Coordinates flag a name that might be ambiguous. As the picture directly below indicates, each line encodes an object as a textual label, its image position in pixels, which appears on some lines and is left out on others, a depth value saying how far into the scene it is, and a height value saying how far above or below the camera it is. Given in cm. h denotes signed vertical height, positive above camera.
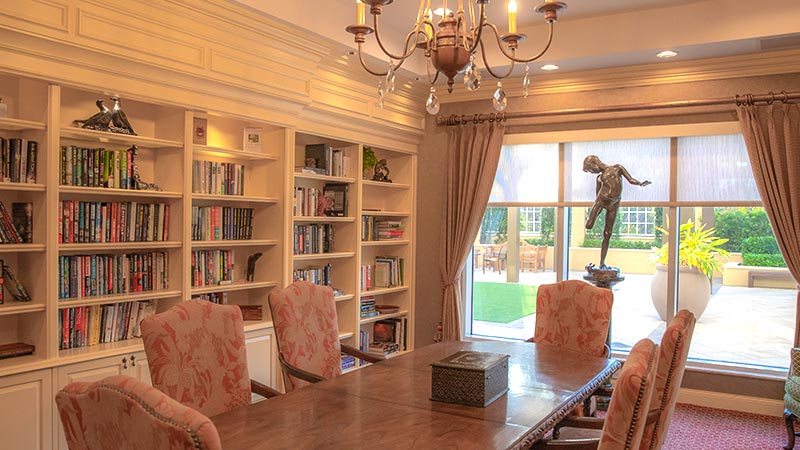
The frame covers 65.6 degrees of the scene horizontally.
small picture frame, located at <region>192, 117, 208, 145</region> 390 +60
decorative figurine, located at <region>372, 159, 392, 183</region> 566 +52
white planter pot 500 -48
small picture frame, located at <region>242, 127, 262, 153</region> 420 +59
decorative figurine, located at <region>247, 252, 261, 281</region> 430 -27
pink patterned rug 397 -136
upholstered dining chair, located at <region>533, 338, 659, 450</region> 158 -45
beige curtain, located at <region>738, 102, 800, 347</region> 445 +50
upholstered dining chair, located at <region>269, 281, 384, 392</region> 316 -57
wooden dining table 198 -68
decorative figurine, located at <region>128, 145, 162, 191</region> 347 +26
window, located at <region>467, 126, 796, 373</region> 482 -9
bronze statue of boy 484 +32
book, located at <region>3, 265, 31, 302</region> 299 -29
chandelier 244 +75
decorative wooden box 236 -59
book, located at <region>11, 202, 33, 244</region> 302 +3
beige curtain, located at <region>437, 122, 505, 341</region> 559 +31
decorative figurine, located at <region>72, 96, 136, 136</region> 324 +55
